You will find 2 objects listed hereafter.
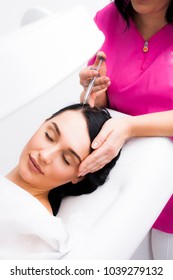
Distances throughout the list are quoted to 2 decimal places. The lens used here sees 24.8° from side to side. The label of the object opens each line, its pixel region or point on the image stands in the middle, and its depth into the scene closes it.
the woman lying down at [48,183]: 0.76
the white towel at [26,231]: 0.76
